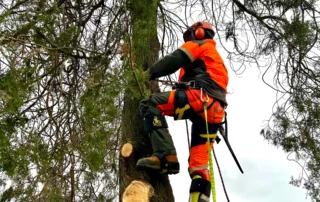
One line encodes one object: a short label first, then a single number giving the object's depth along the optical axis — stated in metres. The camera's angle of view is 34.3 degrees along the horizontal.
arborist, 3.51
